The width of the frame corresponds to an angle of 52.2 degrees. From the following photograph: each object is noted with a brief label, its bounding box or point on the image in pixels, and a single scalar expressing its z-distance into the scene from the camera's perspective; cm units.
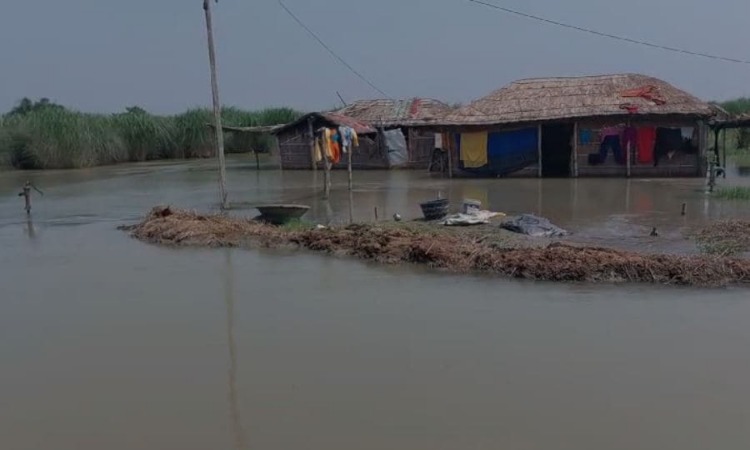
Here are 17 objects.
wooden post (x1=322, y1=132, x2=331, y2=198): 1628
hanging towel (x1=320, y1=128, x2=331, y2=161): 1634
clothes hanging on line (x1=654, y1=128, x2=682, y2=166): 1981
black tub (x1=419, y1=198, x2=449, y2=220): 1254
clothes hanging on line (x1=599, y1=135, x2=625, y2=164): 2006
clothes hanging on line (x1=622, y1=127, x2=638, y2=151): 1977
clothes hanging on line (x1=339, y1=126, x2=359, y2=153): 1717
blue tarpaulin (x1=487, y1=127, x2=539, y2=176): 2092
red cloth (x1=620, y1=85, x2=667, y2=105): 1989
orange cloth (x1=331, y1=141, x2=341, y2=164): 1764
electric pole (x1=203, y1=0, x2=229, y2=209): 1470
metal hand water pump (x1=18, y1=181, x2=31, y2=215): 1502
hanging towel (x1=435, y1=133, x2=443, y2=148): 2641
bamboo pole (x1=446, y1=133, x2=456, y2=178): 2194
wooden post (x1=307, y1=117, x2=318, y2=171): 2575
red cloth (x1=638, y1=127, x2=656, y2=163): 1975
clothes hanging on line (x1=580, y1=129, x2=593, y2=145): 2030
